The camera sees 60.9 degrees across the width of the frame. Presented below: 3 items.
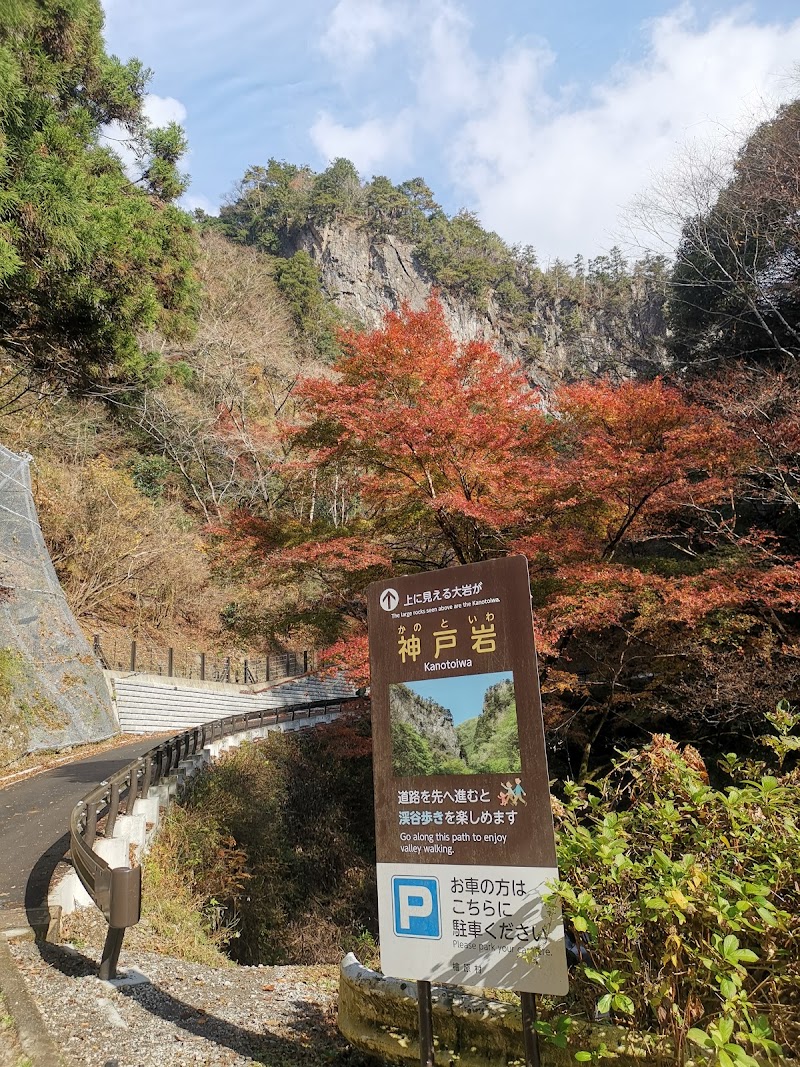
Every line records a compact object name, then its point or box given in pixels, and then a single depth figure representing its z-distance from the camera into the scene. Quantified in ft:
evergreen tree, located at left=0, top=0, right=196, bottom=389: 24.80
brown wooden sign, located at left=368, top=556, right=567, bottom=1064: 9.98
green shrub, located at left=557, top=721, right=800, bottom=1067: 8.49
